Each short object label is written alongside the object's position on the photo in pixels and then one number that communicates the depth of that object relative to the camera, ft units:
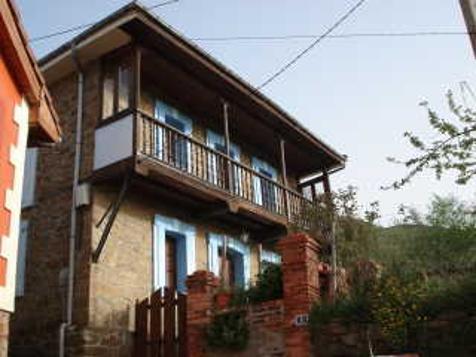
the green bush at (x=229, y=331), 30.35
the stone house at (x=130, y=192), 36.65
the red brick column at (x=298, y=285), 27.99
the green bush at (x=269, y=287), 31.45
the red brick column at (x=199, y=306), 32.19
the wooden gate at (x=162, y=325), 34.35
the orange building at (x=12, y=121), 18.38
